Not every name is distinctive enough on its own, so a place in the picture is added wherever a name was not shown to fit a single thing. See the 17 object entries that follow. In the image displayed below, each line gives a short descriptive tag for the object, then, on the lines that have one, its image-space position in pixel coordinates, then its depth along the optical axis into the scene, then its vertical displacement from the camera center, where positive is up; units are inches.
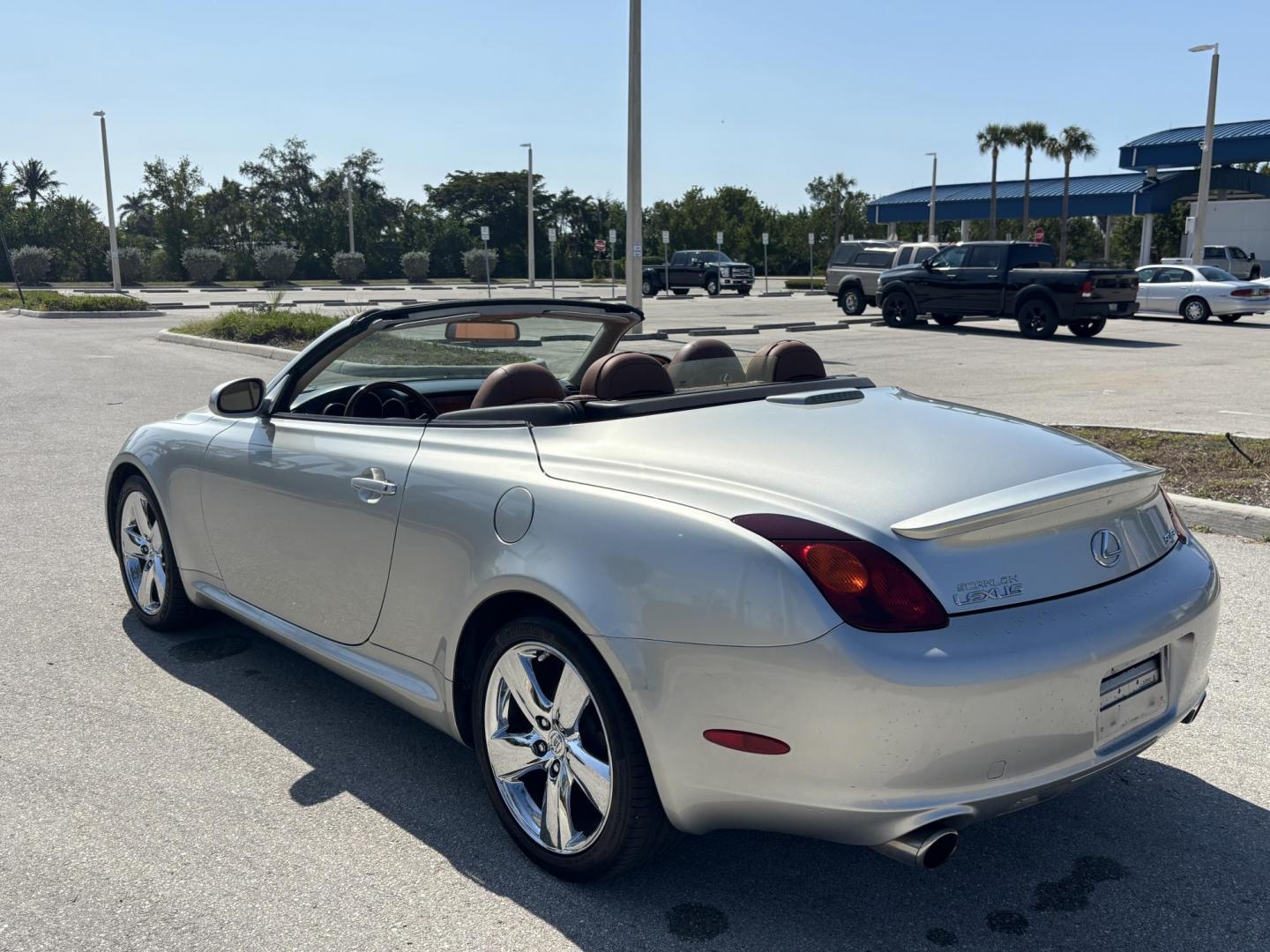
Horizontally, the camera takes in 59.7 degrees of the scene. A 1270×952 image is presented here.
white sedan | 1021.8 -26.3
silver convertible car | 94.5 -31.5
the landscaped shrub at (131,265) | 2197.3 +4.4
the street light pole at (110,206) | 1549.0 +85.6
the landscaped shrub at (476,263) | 2452.0 +8.7
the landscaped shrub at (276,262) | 2184.1 +10.4
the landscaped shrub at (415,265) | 2404.0 +3.2
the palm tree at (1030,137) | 2518.5 +289.4
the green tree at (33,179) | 3767.2 +300.3
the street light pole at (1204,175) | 1264.8 +105.0
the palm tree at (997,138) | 2529.5 +289.3
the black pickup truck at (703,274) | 1710.1 -12.4
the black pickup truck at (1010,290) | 859.4 -20.1
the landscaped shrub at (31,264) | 2068.2 +7.8
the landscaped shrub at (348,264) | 2301.9 +5.2
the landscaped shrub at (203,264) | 2176.4 +7.4
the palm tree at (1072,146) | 2512.3 +270.1
